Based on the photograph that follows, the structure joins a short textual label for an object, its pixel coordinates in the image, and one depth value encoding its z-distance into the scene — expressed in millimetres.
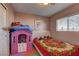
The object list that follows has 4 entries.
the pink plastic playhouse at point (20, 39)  1523
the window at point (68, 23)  1485
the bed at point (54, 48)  1440
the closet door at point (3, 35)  1355
